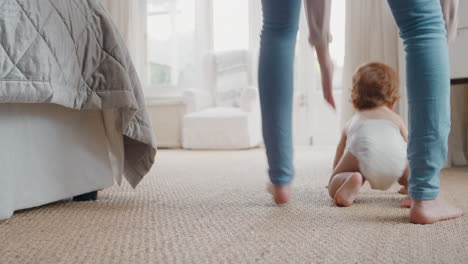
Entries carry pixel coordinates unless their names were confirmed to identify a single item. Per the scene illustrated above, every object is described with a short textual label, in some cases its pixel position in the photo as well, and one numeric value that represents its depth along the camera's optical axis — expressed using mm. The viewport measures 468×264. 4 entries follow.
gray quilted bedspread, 967
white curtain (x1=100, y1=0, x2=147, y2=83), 4879
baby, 1194
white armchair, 4098
